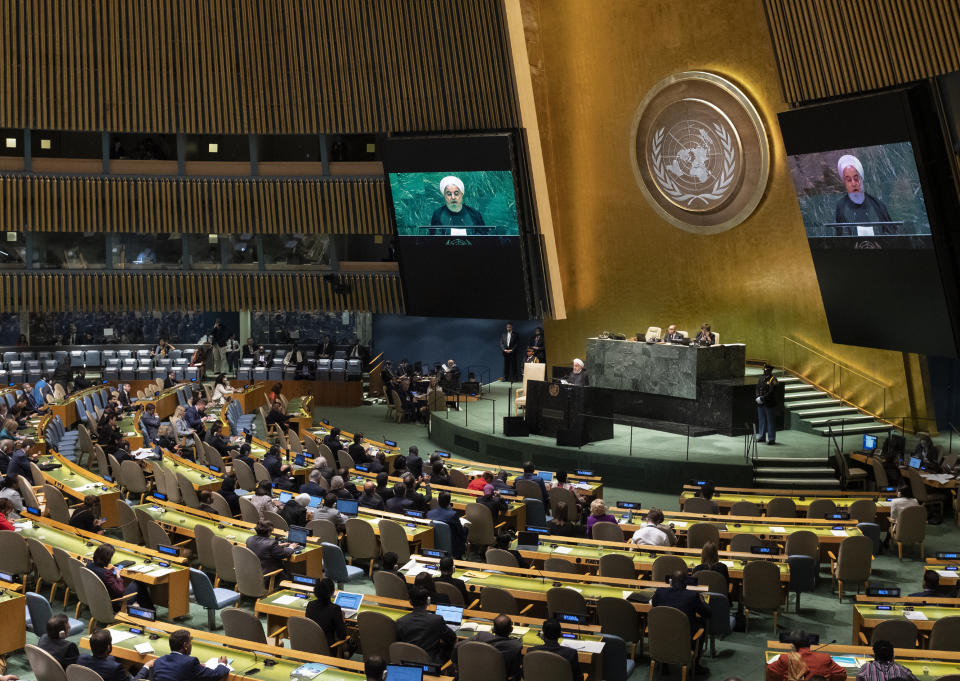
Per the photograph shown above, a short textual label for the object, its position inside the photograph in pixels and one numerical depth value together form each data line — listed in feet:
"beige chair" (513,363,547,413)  71.00
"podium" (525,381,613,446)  60.90
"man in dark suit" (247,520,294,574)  35.40
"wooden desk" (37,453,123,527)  44.50
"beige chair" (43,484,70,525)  41.06
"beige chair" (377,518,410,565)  38.34
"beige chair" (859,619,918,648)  28.32
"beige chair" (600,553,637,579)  34.86
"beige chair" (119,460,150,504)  48.78
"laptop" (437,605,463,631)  28.40
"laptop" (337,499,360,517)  41.09
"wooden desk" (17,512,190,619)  33.04
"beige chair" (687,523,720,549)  39.68
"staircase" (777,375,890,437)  63.82
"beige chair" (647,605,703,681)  29.53
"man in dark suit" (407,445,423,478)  51.36
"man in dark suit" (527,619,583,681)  25.86
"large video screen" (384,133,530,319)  75.31
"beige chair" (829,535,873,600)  37.88
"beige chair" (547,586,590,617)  30.66
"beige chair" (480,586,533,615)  30.68
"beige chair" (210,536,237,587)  35.68
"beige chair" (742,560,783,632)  34.32
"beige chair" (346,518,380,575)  39.29
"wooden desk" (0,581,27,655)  30.91
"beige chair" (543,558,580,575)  34.53
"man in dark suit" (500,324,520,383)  84.17
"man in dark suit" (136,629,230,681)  24.18
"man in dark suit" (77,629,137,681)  24.88
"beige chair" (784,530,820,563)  38.01
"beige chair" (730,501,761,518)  45.50
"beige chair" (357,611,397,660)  28.30
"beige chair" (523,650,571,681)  25.73
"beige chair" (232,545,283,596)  34.12
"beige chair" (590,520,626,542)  39.60
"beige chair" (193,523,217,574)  37.32
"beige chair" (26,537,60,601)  34.88
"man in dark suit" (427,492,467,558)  40.37
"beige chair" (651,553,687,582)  34.58
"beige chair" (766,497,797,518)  44.68
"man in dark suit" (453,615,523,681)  26.09
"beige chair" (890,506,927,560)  43.32
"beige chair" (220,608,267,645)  27.63
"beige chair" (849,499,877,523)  43.68
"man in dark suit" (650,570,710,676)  30.25
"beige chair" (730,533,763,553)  38.68
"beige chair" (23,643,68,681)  25.26
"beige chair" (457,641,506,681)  25.79
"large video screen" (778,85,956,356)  53.67
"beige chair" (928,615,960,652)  28.32
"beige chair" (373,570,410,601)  32.01
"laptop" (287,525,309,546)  36.52
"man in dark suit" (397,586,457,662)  27.55
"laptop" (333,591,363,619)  29.82
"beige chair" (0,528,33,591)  35.68
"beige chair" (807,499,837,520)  44.01
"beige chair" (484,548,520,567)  35.06
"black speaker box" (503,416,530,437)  64.28
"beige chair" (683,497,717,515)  45.75
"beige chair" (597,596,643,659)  30.66
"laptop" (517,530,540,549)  38.86
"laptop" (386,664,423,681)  23.16
